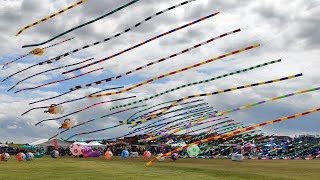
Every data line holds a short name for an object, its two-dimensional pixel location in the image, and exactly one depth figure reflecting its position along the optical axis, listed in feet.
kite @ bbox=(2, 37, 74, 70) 77.00
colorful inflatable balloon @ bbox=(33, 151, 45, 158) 166.47
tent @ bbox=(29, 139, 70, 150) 214.32
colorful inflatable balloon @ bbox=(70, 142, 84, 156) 141.65
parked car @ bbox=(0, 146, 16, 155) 207.92
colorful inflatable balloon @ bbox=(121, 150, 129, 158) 159.12
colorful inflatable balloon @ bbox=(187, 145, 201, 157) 136.87
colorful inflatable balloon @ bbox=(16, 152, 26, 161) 127.13
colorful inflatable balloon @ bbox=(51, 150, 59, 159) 152.49
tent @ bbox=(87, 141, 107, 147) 211.84
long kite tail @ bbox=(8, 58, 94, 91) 83.13
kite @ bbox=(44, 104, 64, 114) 97.04
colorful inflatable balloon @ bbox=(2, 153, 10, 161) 127.50
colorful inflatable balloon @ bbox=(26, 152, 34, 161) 128.77
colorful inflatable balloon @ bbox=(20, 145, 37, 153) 214.07
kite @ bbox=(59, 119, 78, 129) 112.26
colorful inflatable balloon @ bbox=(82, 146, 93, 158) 153.02
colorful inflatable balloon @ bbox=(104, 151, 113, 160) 140.25
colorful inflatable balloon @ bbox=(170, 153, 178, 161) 131.75
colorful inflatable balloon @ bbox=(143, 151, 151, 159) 152.22
